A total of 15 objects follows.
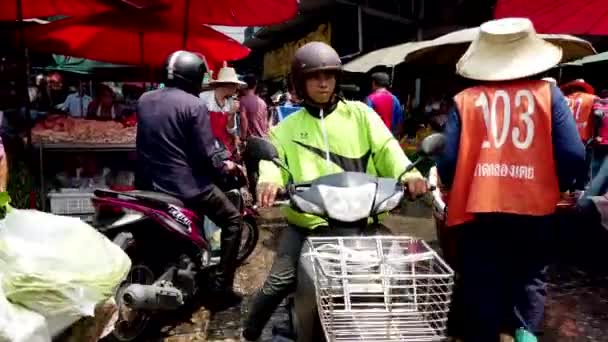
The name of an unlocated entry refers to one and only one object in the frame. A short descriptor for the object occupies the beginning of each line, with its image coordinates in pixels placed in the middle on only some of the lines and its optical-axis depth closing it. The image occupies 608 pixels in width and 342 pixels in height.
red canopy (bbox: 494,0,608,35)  6.21
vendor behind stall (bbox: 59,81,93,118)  12.29
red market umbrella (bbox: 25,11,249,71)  7.44
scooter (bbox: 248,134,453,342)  2.13
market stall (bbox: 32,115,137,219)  6.23
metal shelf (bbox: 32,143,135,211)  6.21
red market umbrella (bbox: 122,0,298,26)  7.48
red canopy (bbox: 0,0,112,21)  6.55
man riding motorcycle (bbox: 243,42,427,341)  3.15
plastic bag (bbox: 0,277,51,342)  1.83
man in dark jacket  4.36
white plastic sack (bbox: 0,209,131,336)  1.96
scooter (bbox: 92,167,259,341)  3.90
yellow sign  18.08
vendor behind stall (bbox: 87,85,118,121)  9.63
